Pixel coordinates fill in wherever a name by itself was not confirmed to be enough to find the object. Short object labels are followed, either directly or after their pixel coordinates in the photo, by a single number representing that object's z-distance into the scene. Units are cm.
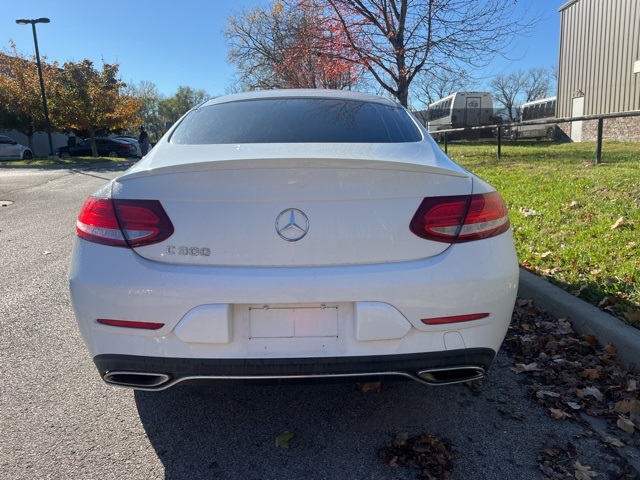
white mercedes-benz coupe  195
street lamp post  2367
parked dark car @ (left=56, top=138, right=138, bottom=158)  3068
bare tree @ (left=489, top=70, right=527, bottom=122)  7456
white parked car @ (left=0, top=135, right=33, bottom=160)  2803
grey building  2065
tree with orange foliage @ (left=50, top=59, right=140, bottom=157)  2720
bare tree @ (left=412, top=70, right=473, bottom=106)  1207
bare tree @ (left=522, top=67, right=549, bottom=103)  7352
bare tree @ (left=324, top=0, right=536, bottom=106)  1118
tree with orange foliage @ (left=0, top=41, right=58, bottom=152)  2792
